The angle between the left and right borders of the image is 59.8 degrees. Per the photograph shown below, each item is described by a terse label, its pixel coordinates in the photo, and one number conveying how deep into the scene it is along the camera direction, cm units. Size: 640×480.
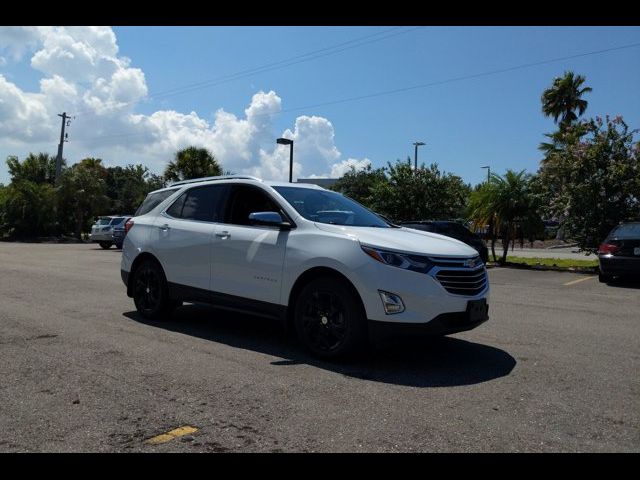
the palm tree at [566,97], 3931
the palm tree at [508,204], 1931
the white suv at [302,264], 497
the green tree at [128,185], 5701
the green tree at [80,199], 3669
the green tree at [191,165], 3934
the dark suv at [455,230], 1627
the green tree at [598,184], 1648
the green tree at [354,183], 4888
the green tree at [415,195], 2273
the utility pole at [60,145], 4214
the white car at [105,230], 2680
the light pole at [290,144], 2256
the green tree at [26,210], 3525
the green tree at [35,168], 4932
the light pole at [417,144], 5106
